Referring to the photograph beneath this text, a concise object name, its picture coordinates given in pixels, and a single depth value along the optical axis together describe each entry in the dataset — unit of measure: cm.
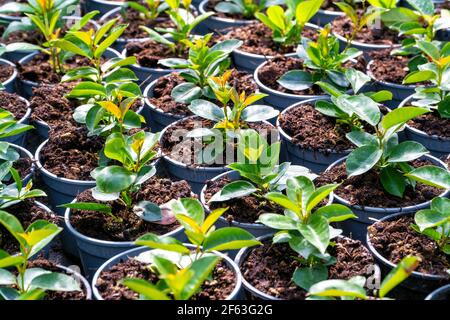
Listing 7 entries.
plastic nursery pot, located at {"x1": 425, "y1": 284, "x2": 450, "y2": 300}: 196
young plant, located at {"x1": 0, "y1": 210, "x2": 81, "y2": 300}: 191
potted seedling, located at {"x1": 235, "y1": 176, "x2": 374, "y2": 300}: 201
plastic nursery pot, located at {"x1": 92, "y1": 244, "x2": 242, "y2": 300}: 199
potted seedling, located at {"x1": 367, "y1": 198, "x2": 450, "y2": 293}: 204
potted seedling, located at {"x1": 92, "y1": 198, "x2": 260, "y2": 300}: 181
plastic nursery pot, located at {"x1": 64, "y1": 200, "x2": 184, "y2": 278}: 219
